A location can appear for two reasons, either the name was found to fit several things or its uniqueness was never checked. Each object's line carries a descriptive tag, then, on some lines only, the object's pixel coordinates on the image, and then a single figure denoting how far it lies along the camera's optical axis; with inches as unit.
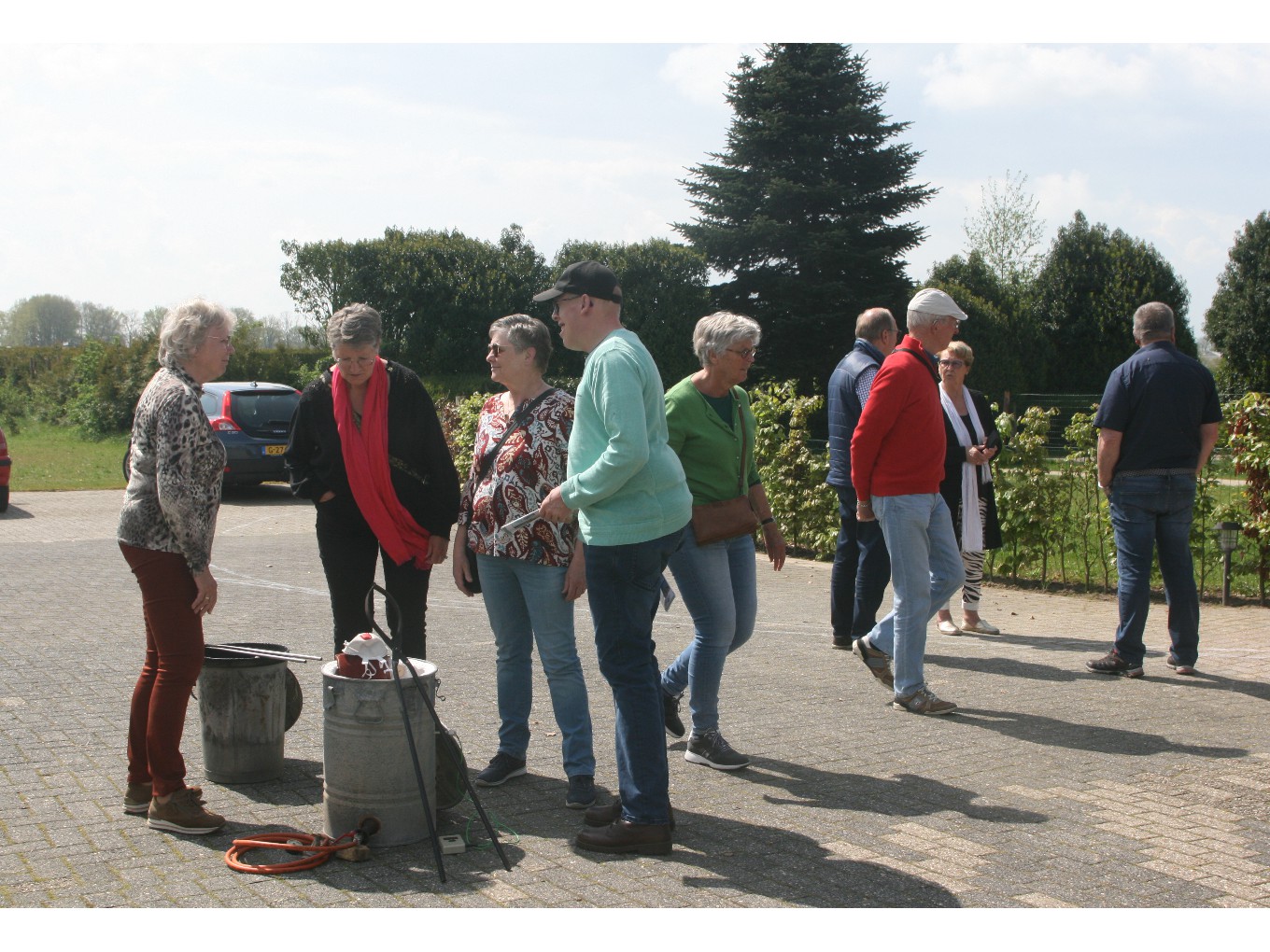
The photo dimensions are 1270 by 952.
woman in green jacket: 213.2
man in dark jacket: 296.4
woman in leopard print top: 176.4
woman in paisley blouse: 191.0
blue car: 755.4
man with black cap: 162.7
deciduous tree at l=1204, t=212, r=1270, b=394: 1672.0
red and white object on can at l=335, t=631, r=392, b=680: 175.2
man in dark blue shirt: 281.7
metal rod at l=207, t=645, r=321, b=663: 201.0
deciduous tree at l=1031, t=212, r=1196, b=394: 1770.4
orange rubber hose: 161.2
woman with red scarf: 198.8
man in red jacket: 247.0
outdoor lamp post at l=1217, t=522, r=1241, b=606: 363.9
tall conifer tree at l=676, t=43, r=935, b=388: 1637.6
